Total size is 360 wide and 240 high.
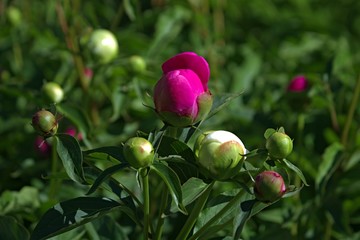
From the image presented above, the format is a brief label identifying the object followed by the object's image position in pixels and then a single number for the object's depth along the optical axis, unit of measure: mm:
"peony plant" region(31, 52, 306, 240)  1374
